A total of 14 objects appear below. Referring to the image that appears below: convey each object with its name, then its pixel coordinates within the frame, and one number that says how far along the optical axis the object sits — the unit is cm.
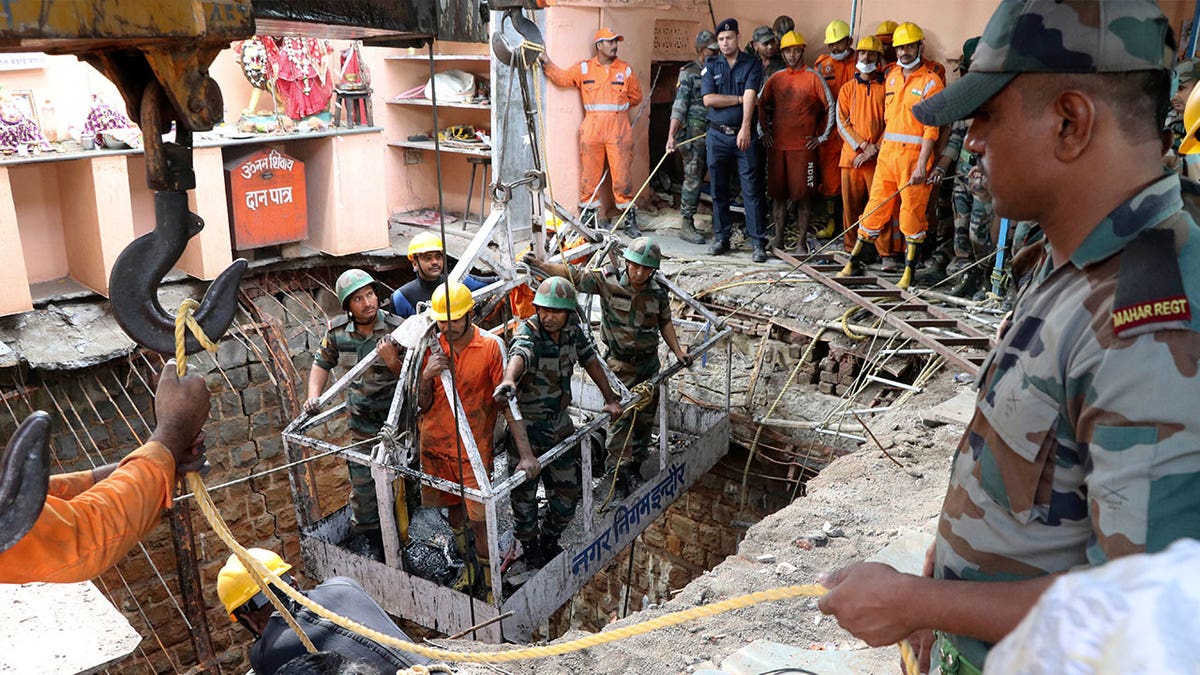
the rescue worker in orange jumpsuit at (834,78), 927
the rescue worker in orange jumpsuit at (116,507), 212
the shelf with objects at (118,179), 833
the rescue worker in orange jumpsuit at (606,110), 1031
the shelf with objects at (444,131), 1147
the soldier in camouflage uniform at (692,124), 1008
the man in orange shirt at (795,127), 923
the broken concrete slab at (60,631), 340
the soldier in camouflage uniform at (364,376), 630
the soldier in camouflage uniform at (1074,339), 117
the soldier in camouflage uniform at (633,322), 663
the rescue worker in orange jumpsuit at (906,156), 808
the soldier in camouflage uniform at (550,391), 578
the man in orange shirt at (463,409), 554
